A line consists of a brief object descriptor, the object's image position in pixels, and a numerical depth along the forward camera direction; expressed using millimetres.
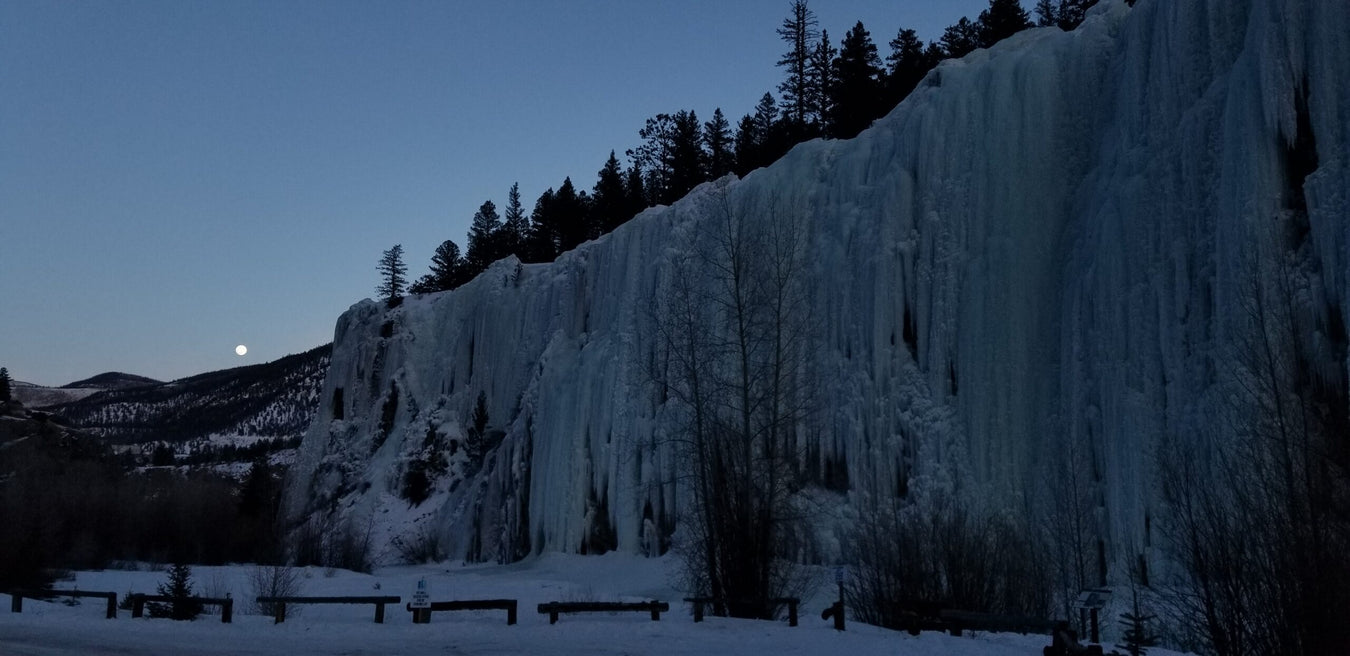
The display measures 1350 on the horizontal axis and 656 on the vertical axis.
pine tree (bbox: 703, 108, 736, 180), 54500
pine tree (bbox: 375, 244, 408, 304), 68625
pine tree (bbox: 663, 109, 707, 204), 51750
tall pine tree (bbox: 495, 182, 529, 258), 64562
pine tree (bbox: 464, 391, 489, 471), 44625
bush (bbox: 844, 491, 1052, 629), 16938
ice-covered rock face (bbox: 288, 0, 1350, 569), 15336
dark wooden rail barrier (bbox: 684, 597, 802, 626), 15867
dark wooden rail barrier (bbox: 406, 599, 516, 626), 16766
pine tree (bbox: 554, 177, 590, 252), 56375
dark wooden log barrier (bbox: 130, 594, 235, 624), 17047
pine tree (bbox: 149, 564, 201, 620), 17672
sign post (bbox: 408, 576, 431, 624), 16906
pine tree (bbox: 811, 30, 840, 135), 51781
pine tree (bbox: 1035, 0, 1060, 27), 43719
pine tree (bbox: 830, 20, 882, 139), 40469
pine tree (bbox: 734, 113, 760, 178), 45656
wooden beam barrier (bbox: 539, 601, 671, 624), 16484
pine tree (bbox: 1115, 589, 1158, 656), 11664
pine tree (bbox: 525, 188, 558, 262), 57750
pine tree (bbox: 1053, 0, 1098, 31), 40656
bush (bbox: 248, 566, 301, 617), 20812
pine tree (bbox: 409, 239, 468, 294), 62500
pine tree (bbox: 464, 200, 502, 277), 63031
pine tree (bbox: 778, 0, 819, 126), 54406
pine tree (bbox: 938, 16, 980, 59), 42031
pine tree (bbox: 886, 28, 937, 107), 40438
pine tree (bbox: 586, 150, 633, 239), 52950
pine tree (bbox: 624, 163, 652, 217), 51969
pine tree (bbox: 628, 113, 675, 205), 61209
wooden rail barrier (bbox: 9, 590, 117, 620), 18203
